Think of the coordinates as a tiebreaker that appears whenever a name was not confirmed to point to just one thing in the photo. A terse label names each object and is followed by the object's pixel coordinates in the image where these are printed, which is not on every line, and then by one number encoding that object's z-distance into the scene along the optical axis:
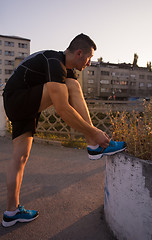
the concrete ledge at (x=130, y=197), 1.32
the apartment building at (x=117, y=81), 52.28
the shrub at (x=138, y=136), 1.53
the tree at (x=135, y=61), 60.63
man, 1.47
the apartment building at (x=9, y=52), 48.16
